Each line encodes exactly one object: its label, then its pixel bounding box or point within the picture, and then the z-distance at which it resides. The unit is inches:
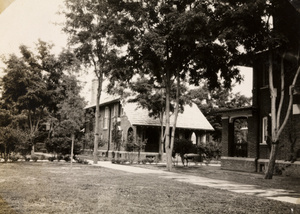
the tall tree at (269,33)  462.3
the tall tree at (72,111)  716.7
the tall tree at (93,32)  795.0
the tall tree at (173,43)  605.6
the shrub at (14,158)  706.2
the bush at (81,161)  864.9
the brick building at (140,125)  1210.6
